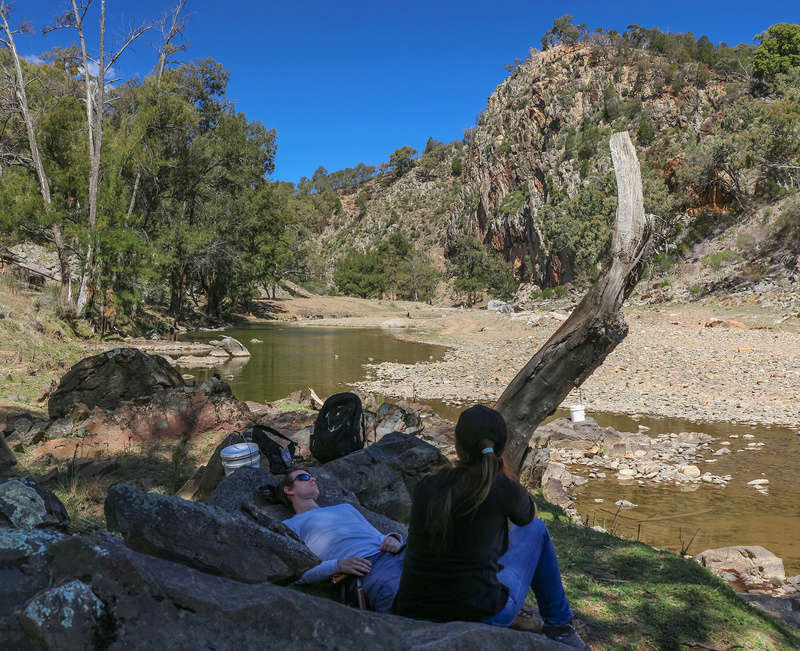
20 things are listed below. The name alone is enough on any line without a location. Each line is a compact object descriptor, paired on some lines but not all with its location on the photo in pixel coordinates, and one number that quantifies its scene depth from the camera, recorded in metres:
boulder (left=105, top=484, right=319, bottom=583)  1.90
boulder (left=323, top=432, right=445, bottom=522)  4.50
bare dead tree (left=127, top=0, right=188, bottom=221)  23.95
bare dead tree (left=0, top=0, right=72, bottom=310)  18.83
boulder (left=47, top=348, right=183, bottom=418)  8.65
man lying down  2.54
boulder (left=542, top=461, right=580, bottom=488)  7.75
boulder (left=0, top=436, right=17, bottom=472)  5.51
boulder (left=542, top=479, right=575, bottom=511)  6.70
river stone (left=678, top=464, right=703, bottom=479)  8.02
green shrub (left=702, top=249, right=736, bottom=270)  30.69
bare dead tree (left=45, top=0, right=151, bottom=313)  20.02
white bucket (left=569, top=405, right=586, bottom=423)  10.51
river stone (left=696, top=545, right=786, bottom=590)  4.75
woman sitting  2.27
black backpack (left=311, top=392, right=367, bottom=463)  5.34
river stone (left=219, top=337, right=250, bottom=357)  22.06
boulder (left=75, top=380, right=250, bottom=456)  7.36
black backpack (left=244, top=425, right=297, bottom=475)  4.64
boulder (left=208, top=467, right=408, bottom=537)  3.60
